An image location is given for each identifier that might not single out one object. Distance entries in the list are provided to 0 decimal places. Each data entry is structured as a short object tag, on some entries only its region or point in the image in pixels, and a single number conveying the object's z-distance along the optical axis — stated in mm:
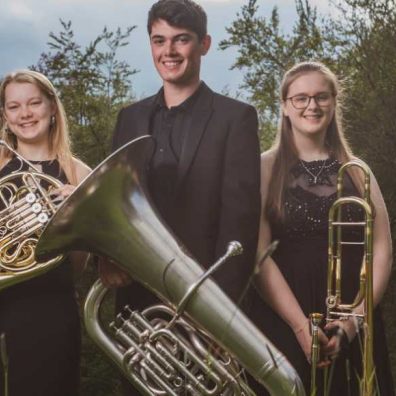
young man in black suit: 2941
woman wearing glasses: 3141
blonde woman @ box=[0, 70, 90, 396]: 3111
